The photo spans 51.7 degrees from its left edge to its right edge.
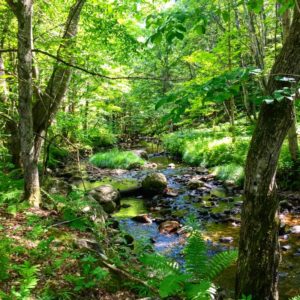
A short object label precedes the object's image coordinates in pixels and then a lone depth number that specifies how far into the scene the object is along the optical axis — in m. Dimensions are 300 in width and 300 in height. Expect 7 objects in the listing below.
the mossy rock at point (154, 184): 12.09
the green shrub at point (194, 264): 3.82
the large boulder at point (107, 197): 9.79
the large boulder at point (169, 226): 8.16
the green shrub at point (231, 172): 12.24
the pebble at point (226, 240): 7.39
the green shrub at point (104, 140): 26.60
